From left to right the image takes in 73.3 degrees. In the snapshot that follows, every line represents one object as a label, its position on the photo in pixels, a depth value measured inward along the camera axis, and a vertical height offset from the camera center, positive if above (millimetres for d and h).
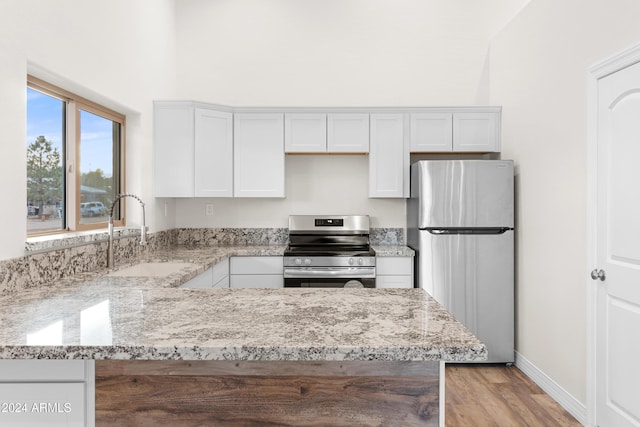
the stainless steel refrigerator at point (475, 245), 3434 -267
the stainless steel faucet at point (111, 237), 2568 -163
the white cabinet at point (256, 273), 3727 -539
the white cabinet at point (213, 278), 2738 -478
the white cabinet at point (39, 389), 1172 -488
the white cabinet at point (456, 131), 3844 +724
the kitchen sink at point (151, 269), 2480 -371
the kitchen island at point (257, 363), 1088 -424
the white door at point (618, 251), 2113 -202
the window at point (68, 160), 2373 +317
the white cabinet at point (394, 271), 3693 -513
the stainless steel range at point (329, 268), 3645 -487
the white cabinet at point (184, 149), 3719 +541
